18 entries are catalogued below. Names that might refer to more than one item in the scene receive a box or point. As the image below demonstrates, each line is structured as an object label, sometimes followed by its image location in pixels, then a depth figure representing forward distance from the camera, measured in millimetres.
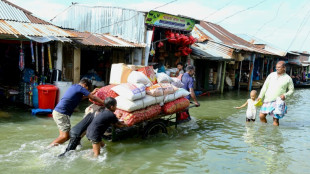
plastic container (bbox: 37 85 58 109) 8148
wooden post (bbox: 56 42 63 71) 10195
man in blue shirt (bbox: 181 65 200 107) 7652
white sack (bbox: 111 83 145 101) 5668
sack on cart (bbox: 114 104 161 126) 5598
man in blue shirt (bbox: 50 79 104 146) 5325
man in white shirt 7207
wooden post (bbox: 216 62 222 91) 18406
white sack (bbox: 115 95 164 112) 5645
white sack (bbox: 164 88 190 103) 6508
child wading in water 8145
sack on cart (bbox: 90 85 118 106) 5840
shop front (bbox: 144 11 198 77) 13055
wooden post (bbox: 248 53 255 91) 20953
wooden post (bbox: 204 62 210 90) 18250
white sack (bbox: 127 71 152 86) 6207
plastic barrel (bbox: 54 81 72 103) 8656
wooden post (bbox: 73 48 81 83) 10789
